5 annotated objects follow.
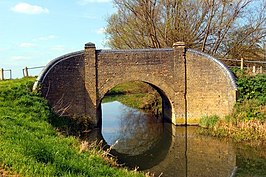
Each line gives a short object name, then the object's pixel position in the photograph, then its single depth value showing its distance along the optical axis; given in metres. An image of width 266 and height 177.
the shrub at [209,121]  18.01
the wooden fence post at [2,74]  21.87
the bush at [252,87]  17.28
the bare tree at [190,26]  23.66
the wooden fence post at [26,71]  20.51
